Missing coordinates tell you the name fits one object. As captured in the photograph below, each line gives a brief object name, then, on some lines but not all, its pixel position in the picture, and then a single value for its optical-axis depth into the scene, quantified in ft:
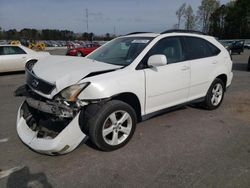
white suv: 8.05
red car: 50.02
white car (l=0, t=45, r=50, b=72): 27.11
